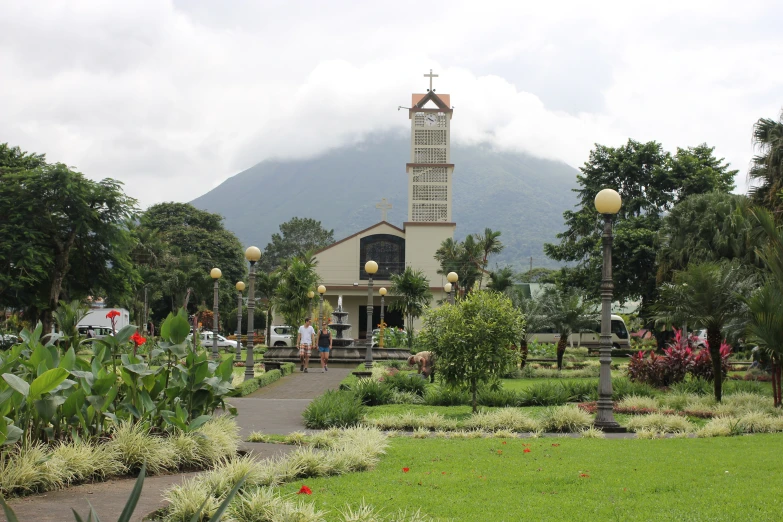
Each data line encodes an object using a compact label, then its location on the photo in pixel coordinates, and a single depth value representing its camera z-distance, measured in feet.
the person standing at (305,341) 74.18
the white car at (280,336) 147.02
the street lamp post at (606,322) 36.91
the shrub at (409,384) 52.03
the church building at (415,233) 181.27
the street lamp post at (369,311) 72.93
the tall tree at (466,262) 155.43
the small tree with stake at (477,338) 43.60
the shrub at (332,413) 36.22
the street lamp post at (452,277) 83.66
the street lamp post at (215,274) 88.44
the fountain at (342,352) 98.04
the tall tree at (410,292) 141.28
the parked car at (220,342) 148.91
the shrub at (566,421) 36.27
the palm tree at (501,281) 117.69
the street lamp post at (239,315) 99.81
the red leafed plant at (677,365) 57.77
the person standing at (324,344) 76.84
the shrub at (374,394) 48.26
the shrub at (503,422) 36.06
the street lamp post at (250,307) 65.05
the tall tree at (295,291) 119.55
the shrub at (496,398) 47.47
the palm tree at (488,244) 153.58
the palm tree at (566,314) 88.89
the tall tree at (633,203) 111.75
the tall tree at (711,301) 47.67
